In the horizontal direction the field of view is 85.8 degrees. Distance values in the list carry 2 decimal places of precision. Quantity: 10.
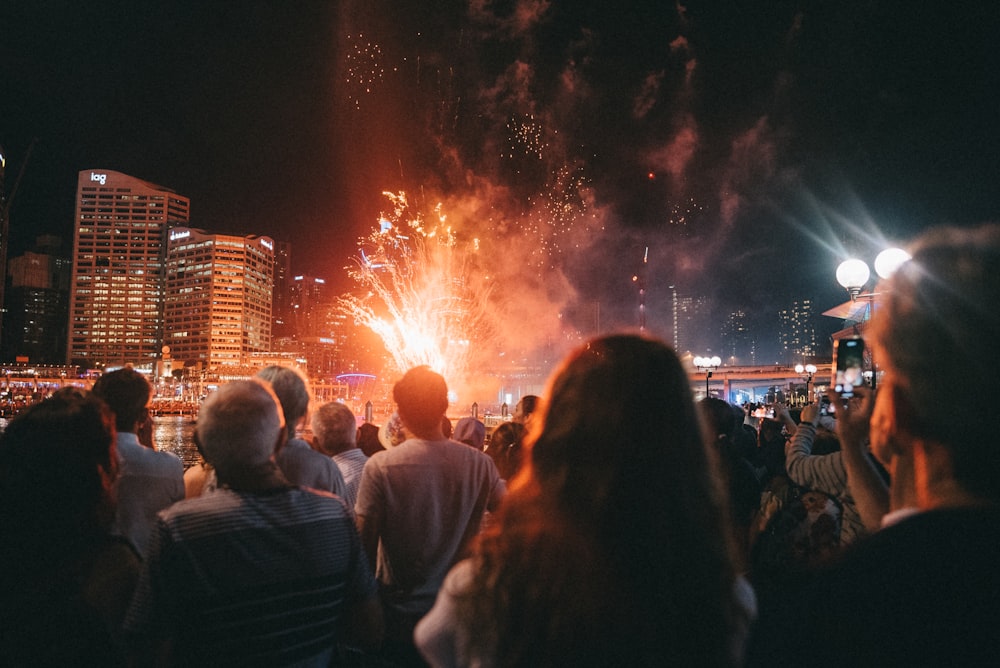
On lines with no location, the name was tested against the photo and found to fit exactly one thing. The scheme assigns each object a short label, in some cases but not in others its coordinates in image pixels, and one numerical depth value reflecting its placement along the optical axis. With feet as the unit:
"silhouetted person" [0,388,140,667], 6.02
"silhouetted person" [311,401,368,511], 16.08
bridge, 250.00
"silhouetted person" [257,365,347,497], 12.02
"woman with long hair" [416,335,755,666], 4.24
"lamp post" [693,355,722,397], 84.96
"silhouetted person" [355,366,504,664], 10.94
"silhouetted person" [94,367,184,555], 11.43
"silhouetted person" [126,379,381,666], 7.20
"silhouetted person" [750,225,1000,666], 3.48
